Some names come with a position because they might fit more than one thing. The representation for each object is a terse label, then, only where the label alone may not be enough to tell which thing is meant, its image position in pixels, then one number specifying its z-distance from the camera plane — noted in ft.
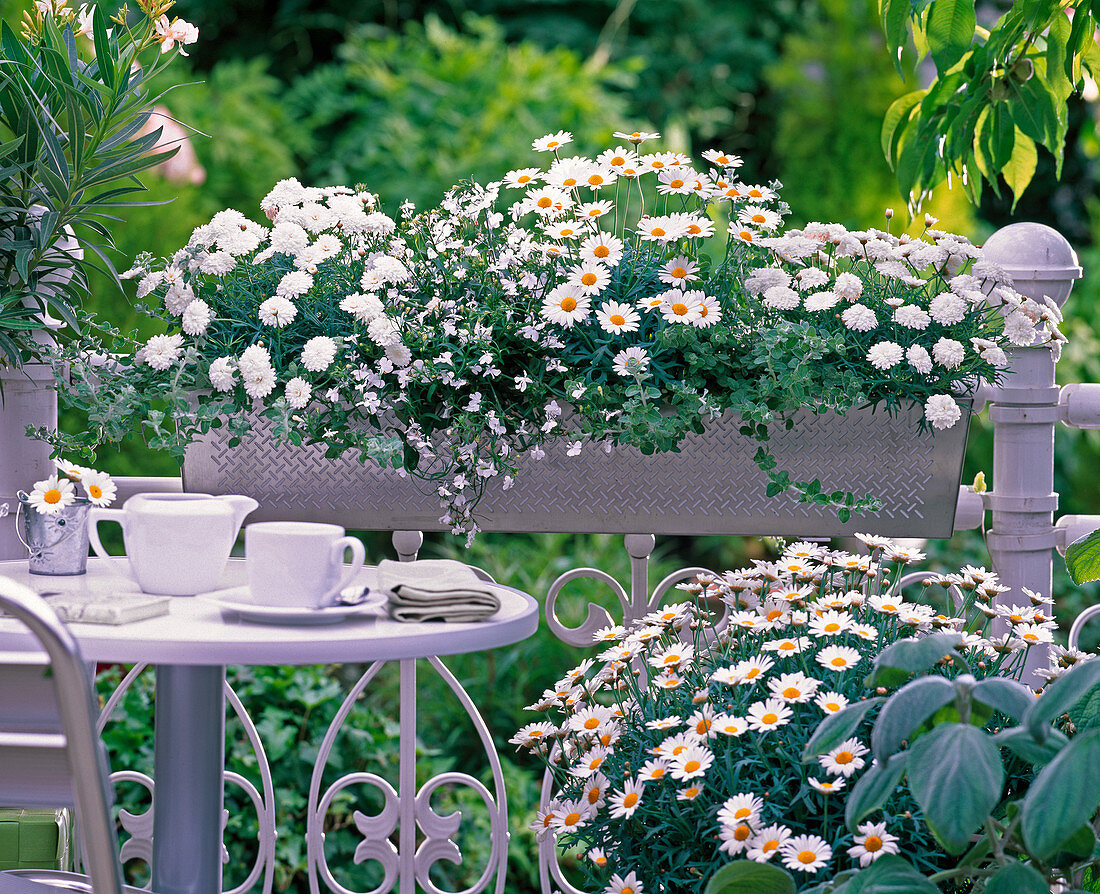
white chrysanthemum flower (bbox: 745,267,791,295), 10.76
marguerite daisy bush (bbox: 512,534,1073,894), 9.75
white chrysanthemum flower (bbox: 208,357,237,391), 10.58
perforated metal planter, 10.79
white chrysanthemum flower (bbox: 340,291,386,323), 10.55
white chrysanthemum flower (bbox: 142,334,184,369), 10.71
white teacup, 9.29
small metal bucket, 9.79
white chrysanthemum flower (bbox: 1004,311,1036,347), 10.80
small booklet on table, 9.16
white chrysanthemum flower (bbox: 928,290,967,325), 10.65
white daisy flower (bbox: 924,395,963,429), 10.49
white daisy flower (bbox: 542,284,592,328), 10.49
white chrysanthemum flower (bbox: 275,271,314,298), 10.65
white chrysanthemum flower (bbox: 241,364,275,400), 10.51
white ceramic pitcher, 9.52
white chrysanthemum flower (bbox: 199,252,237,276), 10.82
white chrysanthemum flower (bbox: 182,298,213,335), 10.66
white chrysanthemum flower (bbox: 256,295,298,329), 10.59
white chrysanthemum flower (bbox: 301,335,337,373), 10.47
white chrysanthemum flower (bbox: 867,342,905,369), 10.51
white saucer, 9.22
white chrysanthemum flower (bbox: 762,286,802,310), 10.58
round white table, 8.99
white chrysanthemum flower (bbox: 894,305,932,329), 10.60
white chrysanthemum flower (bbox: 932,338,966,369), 10.54
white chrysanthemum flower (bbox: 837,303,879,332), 10.56
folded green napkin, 9.33
